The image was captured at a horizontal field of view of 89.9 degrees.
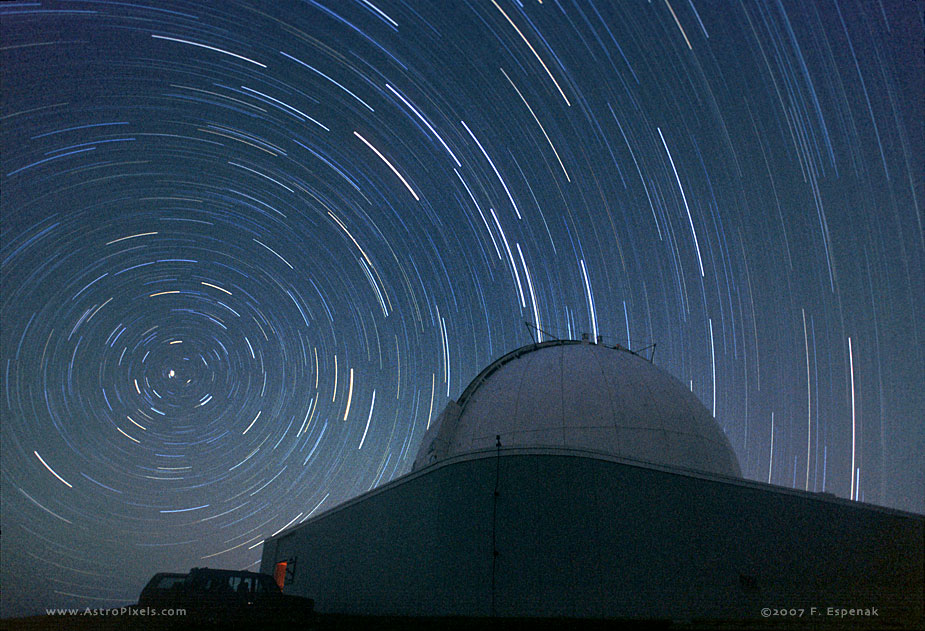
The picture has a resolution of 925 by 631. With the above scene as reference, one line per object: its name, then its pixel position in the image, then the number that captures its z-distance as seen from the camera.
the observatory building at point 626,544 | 10.34
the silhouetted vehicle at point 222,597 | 9.70
